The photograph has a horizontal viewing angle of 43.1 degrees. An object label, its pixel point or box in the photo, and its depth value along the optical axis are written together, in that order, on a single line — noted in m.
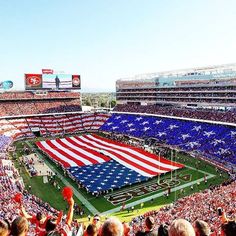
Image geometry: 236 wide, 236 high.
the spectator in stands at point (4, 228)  3.80
